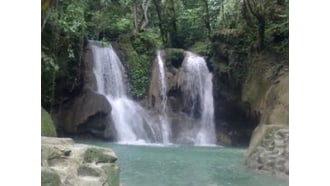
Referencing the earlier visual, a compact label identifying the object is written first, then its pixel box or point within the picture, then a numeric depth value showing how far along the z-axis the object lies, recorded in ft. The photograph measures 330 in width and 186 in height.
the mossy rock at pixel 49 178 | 8.54
